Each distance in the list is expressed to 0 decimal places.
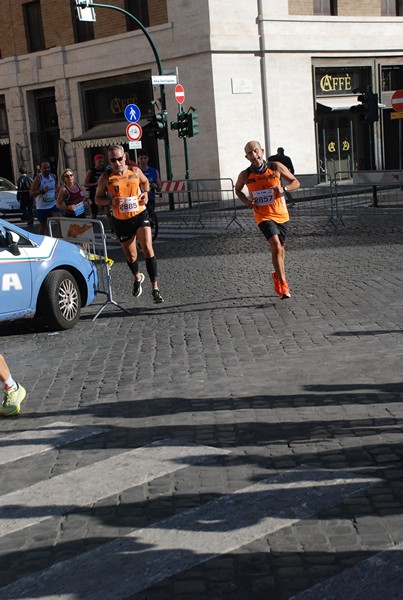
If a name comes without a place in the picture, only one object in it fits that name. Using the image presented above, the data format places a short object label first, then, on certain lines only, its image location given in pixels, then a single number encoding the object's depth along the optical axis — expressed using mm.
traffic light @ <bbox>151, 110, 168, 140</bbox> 29438
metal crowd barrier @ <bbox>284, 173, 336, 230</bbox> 20719
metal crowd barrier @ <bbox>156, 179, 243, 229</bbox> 23109
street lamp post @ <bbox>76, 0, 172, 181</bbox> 27991
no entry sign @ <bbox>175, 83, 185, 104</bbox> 29422
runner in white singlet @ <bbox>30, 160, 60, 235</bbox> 18922
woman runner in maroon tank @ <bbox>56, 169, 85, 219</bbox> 16250
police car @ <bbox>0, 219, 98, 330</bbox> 9648
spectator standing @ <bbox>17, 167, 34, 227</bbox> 28758
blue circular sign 27947
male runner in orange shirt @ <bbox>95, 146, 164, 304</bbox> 11523
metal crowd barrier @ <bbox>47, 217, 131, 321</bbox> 11539
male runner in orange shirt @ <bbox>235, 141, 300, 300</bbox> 11172
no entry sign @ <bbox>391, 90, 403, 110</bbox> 22422
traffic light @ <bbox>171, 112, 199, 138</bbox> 29438
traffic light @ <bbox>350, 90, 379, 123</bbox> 28109
